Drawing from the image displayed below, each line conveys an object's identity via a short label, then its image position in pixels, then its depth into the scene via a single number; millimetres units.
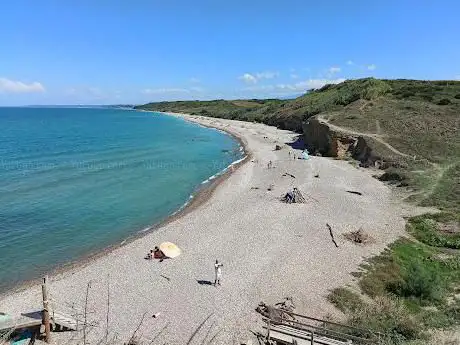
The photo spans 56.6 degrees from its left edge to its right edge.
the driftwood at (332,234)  26425
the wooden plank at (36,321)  15539
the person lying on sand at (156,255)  25211
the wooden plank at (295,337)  15266
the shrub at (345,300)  18984
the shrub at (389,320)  16205
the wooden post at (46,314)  15341
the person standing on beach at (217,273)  21266
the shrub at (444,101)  67438
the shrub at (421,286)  19359
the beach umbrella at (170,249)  25047
